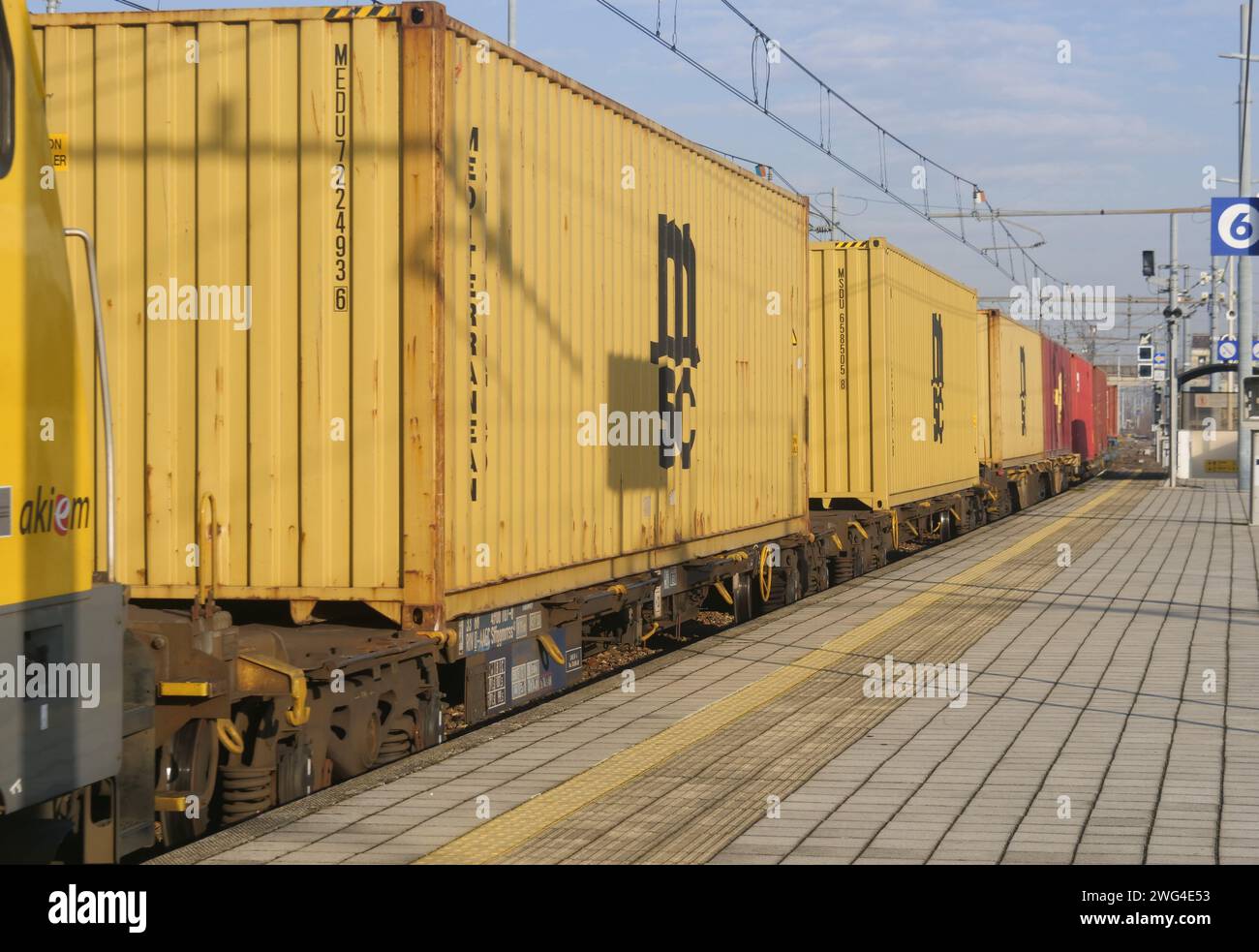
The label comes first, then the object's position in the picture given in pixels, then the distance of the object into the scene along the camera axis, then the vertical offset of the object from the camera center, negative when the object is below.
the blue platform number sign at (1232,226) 17.05 +2.47
